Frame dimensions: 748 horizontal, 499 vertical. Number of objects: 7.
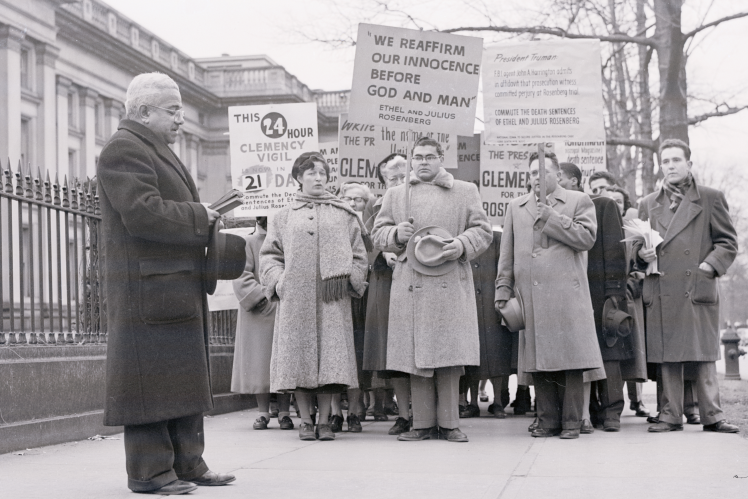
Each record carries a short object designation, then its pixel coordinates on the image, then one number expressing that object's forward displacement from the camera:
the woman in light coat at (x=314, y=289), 7.73
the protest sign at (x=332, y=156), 11.98
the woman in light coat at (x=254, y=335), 9.39
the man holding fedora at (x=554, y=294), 7.68
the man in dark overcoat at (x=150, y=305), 5.23
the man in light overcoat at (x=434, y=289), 7.55
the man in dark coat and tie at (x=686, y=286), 7.94
